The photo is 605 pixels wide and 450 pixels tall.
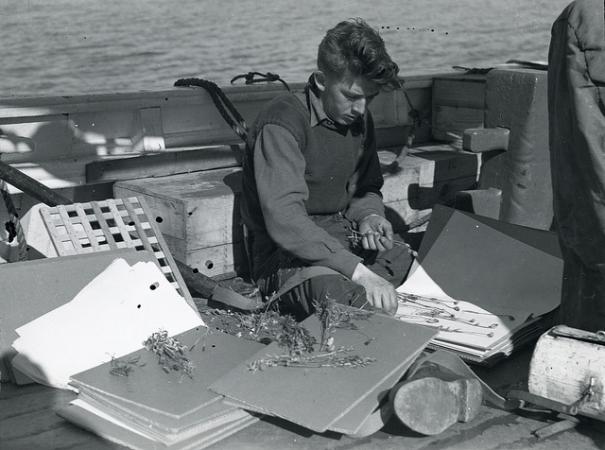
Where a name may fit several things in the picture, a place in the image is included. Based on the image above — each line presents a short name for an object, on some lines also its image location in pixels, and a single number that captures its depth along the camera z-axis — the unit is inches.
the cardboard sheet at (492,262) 149.3
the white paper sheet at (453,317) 133.0
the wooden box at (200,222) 160.1
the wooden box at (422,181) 196.5
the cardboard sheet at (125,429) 99.8
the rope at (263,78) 209.5
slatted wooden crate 144.4
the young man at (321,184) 131.0
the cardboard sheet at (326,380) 101.3
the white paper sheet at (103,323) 119.7
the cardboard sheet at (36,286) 123.3
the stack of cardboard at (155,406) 100.5
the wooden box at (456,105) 236.2
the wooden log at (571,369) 102.6
